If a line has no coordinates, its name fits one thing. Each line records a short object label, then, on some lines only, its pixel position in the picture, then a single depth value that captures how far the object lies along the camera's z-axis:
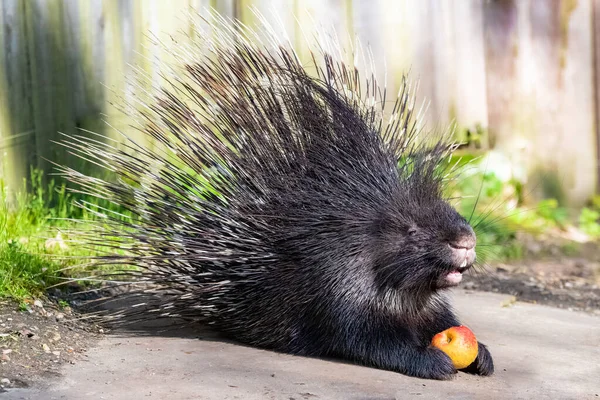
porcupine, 6.54
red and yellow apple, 6.50
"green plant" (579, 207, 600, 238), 13.49
